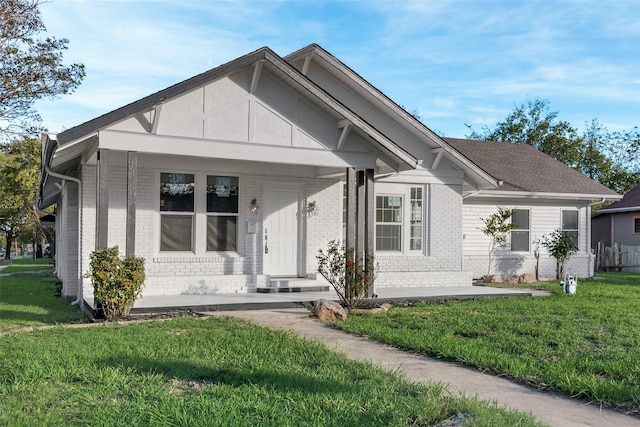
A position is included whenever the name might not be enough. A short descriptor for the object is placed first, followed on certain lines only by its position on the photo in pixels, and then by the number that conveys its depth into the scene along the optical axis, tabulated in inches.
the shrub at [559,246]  768.3
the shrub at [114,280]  392.8
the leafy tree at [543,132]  1620.3
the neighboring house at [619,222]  1169.4
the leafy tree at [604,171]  1723.7
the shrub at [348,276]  472.1
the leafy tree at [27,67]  901.2
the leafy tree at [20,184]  1218.6
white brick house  436.1
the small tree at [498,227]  735.4
